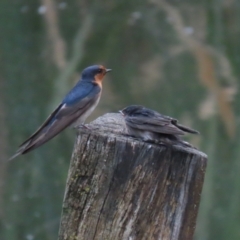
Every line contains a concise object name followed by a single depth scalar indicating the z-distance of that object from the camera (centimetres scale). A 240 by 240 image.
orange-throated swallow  768
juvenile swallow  584
